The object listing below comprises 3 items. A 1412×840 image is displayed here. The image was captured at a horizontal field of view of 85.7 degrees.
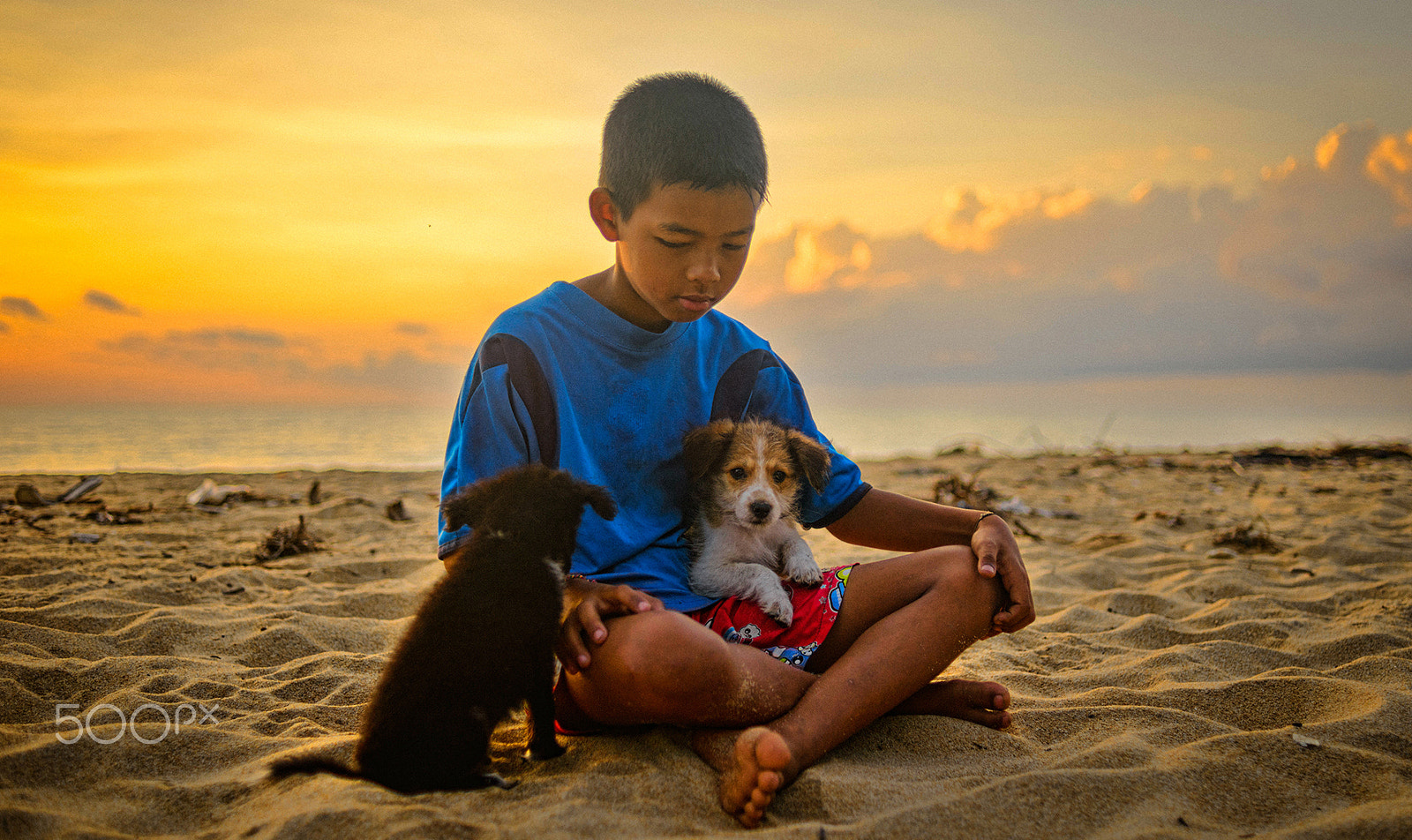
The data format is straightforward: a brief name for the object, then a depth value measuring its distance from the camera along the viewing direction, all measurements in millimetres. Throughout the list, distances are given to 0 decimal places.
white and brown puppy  2932
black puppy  2082
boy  2295
